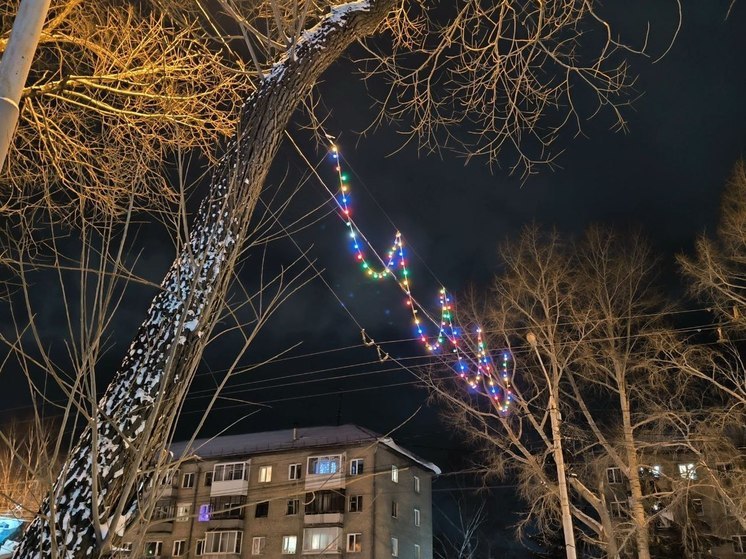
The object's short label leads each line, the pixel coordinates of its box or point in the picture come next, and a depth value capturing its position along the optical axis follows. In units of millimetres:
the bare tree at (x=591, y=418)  16562
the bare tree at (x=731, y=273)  13828
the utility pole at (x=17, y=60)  2393
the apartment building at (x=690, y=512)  15969
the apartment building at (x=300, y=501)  31516
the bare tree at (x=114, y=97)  5812
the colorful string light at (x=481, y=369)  16000
